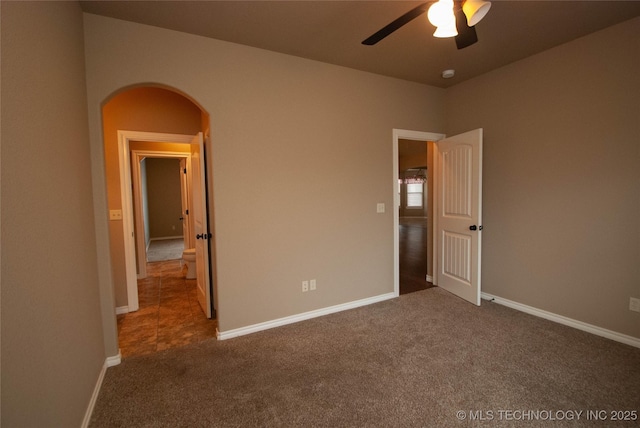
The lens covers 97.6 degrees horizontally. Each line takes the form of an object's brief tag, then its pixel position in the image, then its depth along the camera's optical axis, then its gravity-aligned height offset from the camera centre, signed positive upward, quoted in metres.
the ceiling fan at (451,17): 1.58 +1.05
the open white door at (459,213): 3.18 -0.22
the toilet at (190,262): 4.46 -1.00
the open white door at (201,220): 2.87 -0.21
